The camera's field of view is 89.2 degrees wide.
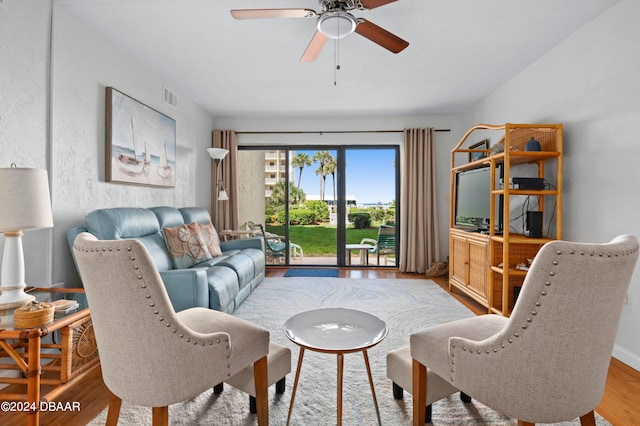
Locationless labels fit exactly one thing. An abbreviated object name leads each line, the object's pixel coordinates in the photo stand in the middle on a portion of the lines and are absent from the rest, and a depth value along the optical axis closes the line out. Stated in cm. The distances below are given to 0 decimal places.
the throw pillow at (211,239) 356
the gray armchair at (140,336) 113
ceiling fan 188
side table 135
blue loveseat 237
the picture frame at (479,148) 428
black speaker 282
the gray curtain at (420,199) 493
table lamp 148
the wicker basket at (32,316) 140
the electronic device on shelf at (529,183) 274
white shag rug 158
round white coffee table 136
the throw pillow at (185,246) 303
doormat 470
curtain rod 511
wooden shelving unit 274
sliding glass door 526
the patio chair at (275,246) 516
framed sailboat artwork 276
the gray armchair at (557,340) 102
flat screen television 333
